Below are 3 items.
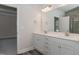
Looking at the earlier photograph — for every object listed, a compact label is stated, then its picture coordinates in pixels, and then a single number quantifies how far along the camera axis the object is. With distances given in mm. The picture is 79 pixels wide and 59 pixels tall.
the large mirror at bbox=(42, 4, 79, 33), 1402
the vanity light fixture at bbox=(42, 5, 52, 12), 1982
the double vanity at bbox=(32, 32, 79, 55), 990
